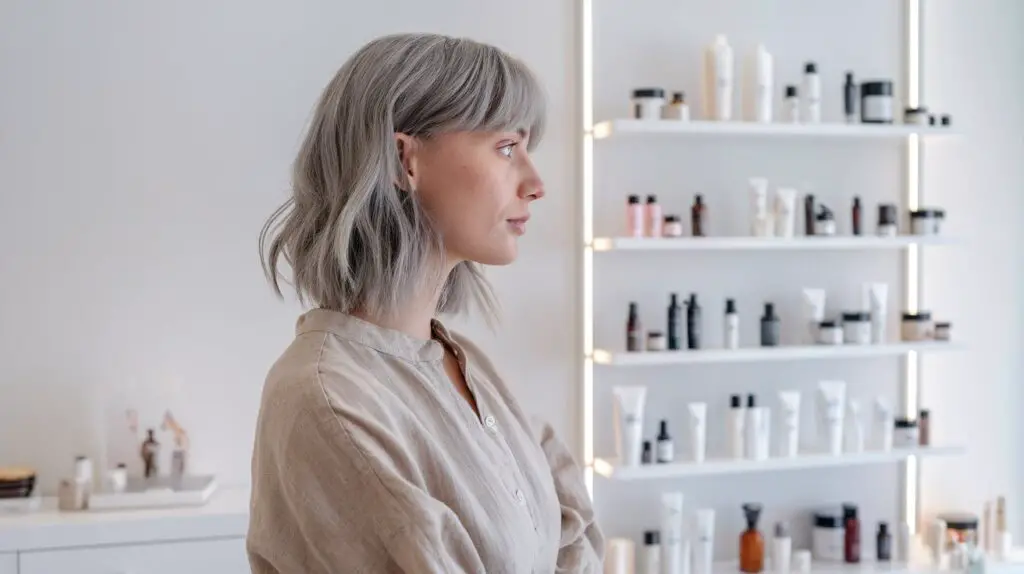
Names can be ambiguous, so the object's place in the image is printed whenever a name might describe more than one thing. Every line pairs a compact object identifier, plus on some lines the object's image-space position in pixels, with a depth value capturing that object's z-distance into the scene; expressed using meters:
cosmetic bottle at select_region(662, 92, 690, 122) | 2.58
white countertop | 2.10
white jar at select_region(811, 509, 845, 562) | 2.83
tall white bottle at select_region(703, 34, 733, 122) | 2.61
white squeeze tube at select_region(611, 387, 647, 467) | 2.57
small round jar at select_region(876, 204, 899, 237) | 2.74
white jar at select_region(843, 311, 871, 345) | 2.72
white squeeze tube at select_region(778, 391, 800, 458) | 2.70
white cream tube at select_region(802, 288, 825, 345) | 2.74
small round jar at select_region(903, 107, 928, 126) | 2.78
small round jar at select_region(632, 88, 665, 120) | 2.56
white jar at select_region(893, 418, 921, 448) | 2.80
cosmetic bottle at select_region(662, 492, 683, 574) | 2.63
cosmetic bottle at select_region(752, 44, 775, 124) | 2.64
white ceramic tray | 2.23
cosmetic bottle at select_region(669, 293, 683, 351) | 2.61
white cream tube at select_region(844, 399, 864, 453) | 2.75
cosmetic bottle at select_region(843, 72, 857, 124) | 2.74
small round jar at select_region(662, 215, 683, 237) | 2.59
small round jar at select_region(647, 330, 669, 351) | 2.58
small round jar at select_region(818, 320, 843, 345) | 2.71
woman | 1.00
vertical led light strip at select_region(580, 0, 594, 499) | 2.64
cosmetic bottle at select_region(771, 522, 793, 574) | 2.73
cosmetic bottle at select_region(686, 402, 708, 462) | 2.63
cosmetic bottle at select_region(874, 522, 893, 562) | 2.82
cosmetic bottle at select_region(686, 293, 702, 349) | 2.62
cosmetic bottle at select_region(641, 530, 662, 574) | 2.64
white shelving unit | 2.56
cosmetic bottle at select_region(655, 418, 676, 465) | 2.59
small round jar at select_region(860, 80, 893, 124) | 2.72
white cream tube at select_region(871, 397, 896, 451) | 2.77
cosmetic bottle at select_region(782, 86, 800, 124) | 2.68
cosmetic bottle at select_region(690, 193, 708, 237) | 2.63
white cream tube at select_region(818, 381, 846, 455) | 2.72
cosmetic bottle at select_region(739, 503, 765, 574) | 2.74
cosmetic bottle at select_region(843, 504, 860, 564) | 2.81
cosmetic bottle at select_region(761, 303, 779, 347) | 2.68
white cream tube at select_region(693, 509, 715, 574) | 2.68
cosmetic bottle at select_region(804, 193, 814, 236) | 2.72
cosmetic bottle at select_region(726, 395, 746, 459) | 2.66
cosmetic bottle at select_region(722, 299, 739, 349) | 2.63
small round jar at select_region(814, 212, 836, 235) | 2.70
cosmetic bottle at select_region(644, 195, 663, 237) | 2.58
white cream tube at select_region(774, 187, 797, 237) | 2.67
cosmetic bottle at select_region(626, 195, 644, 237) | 2.57
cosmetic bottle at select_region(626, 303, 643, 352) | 2.58
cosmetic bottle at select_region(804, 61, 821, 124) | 2.70
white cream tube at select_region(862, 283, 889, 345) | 2.75
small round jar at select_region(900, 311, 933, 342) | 2.79
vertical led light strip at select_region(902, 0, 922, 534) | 2.91
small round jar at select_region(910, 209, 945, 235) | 2.78
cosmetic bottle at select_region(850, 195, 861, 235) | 2.76
